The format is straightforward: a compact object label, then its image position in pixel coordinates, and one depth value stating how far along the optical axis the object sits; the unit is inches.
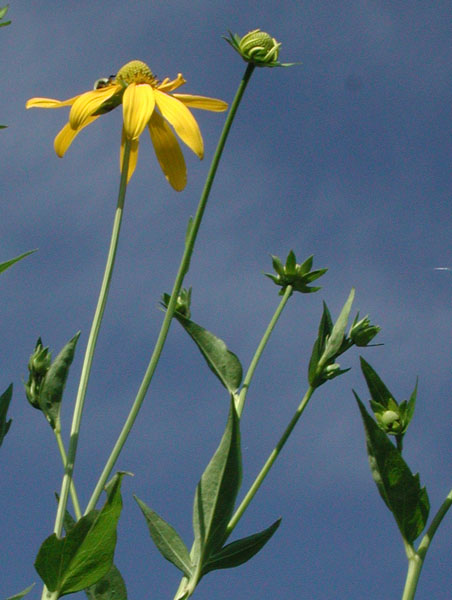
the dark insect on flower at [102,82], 24.0
